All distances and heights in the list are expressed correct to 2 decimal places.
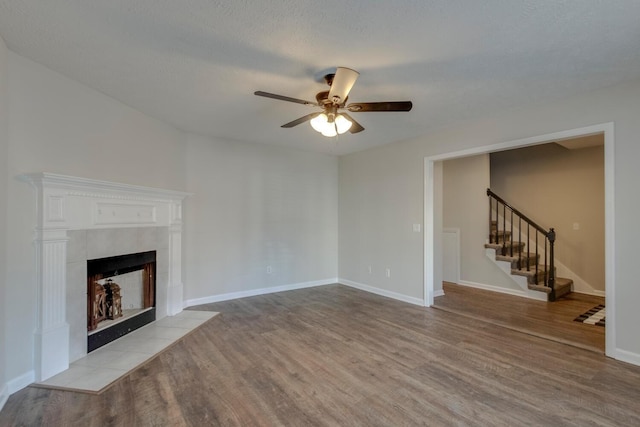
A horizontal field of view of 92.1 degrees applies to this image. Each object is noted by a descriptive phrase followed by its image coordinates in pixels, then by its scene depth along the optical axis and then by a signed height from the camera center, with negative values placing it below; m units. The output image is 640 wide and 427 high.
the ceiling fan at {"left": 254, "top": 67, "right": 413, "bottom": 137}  2.35 +0.88
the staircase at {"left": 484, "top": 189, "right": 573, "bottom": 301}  5.02 -0.69
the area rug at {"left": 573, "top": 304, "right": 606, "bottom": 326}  3.84 -1.36
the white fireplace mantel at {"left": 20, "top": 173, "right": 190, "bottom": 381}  2.46 -0.12
